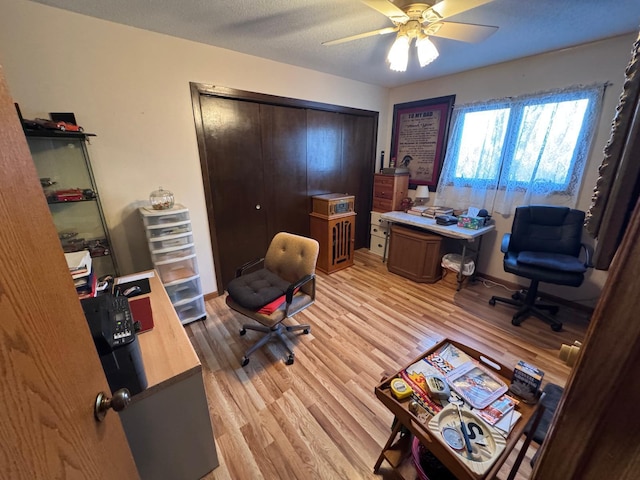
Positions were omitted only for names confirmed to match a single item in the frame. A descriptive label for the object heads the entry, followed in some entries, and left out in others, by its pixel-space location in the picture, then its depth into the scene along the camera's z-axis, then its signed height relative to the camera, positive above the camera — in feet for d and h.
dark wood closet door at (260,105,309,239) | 8.98 -0.29
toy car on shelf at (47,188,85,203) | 5.45 -0.79
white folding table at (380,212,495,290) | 8.55 -2.35
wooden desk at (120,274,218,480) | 3.25 -3.35
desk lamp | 11.04 -1.35
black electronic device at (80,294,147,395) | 2.74 -2.01
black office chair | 7.00 -2.75
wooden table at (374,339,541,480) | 2.84 -3.29
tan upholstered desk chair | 5.90 -3.18
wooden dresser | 11.46 -1.37
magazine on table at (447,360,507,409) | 3.59 -3.26
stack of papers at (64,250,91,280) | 4.39 -1.85
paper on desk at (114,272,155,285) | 5.70 -2.67
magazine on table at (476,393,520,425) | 3.33 -3.27
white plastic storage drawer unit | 6.56 -2.59
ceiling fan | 4.10 +2.42
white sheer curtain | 7.52 +0.37
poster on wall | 10.41 +1.00
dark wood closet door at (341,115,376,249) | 11.41 -0.10
